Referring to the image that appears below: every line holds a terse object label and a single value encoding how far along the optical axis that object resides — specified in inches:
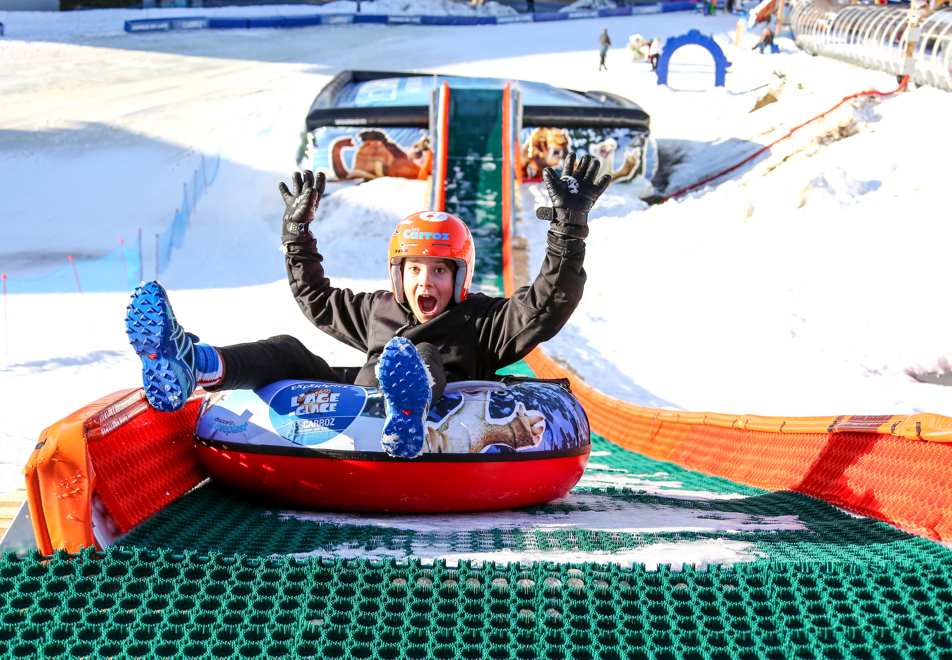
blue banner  1047.6
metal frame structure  526.9
